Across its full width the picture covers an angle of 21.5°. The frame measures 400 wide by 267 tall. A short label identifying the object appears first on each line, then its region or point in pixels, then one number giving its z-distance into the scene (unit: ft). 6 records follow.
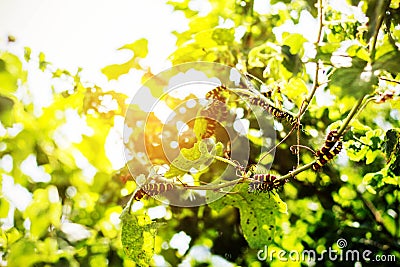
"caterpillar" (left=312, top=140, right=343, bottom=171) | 2.93
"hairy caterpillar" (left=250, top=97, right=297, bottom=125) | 3.09
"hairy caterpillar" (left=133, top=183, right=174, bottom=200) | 3.06
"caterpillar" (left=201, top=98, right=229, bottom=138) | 3.33
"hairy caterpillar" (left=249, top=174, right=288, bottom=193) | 3.03
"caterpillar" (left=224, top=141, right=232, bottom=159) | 3.57
